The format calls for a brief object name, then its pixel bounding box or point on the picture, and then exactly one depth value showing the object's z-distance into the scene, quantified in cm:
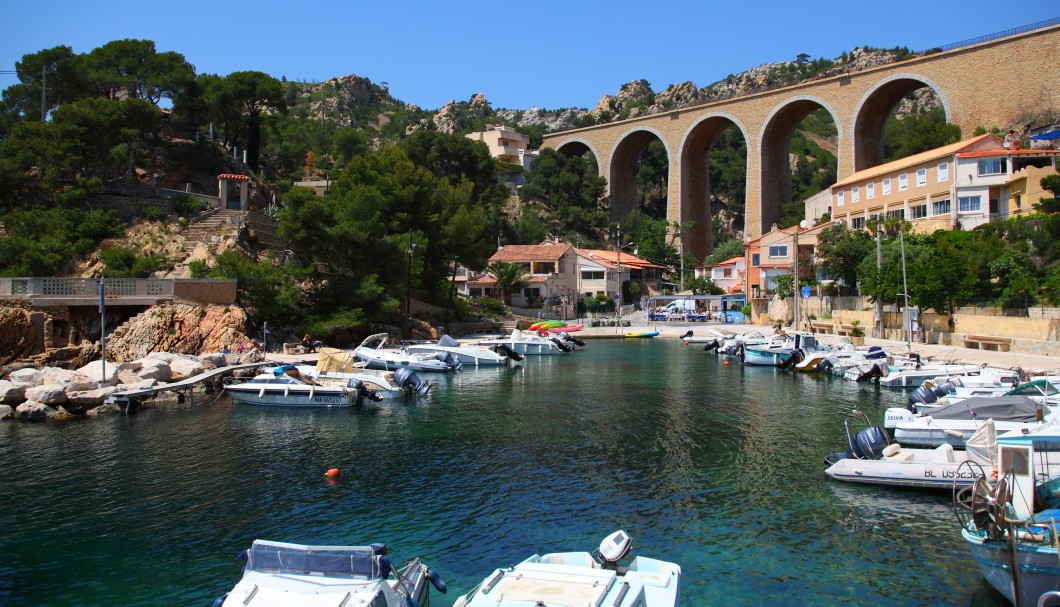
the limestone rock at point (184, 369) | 2622
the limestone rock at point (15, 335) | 2683
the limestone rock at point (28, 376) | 2356
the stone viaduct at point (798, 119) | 5162
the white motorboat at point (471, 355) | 3600
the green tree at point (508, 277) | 5709
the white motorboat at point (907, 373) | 2512
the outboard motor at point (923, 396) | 2134
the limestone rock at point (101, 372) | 2455
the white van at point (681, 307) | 6000
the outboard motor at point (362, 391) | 2408
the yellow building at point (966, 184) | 4119
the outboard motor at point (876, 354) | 2966
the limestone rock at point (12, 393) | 2228
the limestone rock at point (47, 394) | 2194
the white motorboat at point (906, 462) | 1300
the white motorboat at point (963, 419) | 1611
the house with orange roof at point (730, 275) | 6500
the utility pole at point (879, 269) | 3725
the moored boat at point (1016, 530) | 844
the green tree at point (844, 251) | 4356
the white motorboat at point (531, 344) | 4038
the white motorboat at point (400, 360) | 3127
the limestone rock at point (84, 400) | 2236
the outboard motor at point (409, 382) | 2594
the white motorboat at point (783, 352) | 3341
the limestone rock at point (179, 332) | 2942
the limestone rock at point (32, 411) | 2158
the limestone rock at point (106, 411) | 2238
